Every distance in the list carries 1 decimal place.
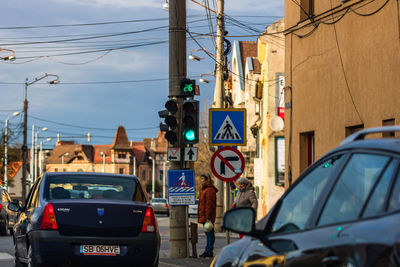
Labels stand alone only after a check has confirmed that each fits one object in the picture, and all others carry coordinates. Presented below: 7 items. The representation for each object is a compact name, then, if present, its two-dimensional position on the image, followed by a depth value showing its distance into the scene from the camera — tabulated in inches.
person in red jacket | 755.4
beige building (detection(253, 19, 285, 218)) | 1835.6
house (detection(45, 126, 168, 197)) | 7003.0
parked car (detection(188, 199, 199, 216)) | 2315.5
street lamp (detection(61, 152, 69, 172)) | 6870.1
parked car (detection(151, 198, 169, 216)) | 2645.2
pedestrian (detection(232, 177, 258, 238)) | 751.1
